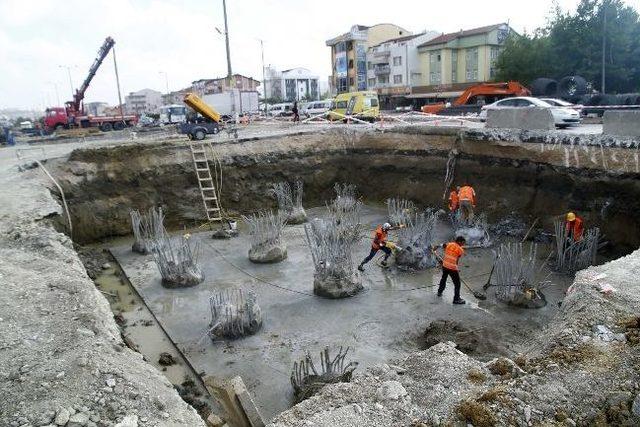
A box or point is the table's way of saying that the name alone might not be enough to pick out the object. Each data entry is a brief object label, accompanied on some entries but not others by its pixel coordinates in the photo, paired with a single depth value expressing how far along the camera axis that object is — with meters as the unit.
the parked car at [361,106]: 22.22
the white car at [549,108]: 14.43
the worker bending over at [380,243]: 9.41
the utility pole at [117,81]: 37.81
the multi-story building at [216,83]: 73.81
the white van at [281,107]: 41.45
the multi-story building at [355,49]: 53.88
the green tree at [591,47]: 25.56
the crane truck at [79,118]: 31.17
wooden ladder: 13.91
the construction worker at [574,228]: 9.23
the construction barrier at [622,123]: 10.29
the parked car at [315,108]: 30.84
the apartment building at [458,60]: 41.12
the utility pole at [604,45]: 22.84
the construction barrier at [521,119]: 12.11
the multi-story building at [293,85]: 87.19
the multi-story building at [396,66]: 46.84
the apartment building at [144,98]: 116.19
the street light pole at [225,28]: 22.36
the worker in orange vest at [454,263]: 8.05
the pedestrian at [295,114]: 23.45
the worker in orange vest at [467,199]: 11.38
